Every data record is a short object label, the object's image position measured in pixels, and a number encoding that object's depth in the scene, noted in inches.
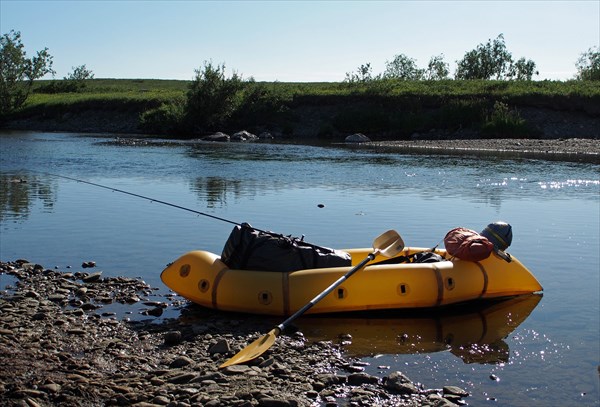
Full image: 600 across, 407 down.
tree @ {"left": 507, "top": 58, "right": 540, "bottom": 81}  2960.1
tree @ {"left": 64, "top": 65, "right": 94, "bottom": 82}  2758.4
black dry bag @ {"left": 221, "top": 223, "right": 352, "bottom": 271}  324.8
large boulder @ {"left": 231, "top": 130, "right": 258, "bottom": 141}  1542.8
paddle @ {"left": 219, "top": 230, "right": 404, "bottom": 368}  246.2
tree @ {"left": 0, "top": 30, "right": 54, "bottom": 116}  2058.3
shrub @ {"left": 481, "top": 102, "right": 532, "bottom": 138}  1496.1
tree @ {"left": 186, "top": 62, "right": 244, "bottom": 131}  1644.9
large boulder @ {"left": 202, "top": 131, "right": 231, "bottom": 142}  1528.1
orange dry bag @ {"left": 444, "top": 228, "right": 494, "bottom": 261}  337.1
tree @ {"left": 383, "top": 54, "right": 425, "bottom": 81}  2994.6
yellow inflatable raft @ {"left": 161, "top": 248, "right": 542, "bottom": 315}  311.1
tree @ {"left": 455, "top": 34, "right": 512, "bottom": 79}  2920.8
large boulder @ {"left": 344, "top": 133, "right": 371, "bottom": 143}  1528.1
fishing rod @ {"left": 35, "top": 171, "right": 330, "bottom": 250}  329.1
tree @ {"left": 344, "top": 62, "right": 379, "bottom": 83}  1983.6
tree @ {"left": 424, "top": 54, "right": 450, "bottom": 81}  3067.9
